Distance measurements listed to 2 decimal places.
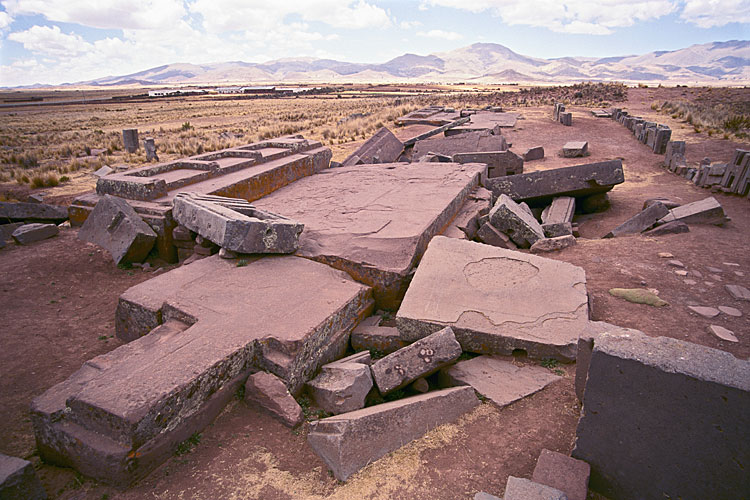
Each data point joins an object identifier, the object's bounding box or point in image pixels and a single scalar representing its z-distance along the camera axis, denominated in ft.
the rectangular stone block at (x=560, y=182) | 25.86
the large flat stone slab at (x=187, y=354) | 8.29
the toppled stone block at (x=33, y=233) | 21.39
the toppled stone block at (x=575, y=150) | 40.16
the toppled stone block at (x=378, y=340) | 12.71
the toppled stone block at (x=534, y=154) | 40.16
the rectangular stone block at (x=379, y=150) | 34.86
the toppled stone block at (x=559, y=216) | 22.11
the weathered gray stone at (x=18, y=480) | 7.02
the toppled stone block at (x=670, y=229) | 20.44
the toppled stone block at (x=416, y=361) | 10.49
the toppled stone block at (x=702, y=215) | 21.30
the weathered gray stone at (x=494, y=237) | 20.04
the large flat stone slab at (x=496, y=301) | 11.55
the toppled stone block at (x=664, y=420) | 6.63
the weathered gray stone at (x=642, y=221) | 22.26
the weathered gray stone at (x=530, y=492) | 6.86
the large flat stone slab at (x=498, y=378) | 10.27
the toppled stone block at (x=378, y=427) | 8.35
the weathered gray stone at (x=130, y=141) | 53.21
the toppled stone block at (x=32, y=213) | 23.98
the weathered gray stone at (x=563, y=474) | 7.39
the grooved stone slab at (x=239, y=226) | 14.94
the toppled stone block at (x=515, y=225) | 20.24
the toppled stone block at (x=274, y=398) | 9.71
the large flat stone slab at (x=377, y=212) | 15.31
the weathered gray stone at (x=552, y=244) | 19.44
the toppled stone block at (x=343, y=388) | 10.12
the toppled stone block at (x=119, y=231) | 18.28
